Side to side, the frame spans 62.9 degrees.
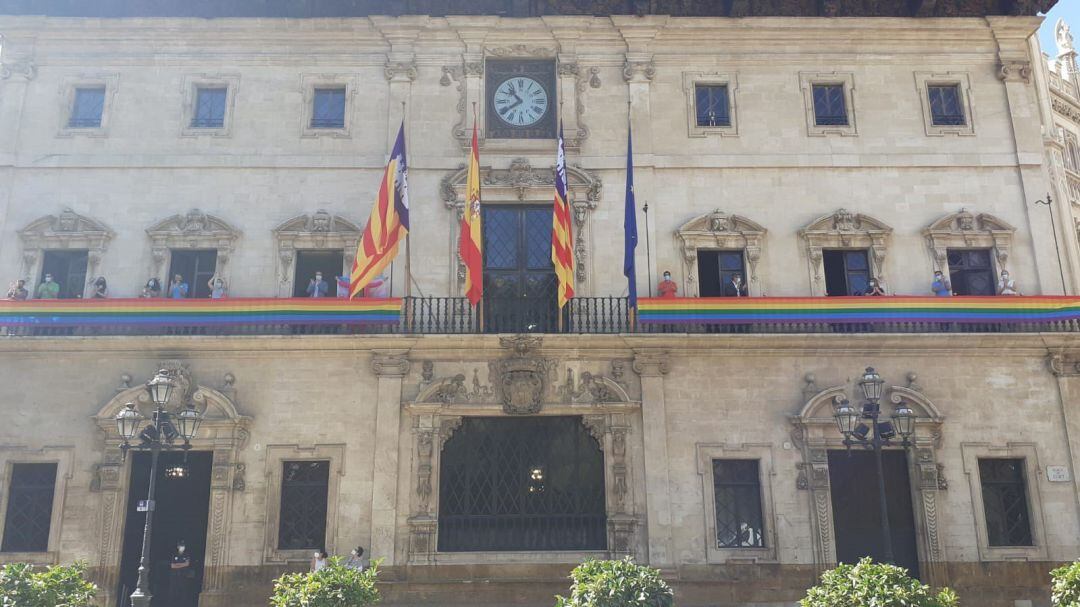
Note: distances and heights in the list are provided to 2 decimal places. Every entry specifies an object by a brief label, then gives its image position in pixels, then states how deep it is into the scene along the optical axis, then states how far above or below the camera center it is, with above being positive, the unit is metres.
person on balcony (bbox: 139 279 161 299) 19.11 +5.29
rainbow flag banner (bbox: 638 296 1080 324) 18.64 +4.65
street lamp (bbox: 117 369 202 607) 13.90 +1.82
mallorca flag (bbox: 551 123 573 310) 17.83 +5.83
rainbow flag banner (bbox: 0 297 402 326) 18.44 +4.62
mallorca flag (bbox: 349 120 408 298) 17.72 +6.00
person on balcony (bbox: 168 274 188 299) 19.19 +5.31
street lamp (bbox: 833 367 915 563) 14.30 +1.89
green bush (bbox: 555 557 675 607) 11.70 -0.63
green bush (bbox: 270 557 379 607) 12.43 -0.68
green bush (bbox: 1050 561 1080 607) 11.68 -0.68
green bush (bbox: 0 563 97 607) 11.86 -0.59
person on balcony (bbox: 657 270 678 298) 19.03 +5.19
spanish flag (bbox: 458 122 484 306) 17.70 +5.72
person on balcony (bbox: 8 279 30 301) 18.95 +5.22
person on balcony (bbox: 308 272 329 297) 19.34 +5.37
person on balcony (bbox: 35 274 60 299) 19.19 +5.31
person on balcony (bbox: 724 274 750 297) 19.52 +5.34
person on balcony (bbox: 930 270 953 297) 19.34 +5.27
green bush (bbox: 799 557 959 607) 11.53 -0.69
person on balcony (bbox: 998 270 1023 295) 19.25 +5.26
